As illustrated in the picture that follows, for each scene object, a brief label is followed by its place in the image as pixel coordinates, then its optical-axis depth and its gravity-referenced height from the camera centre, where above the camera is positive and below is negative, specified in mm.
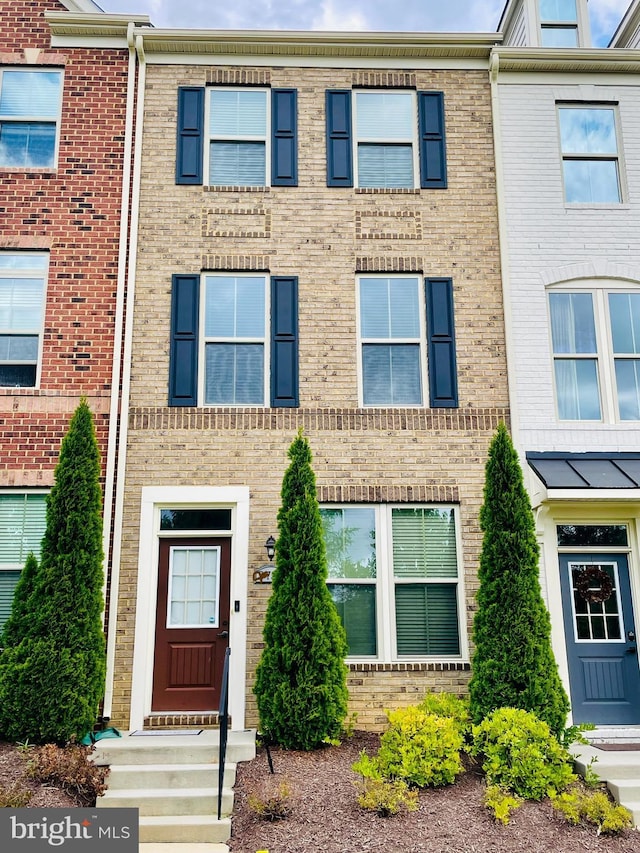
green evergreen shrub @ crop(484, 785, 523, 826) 6254 -1387
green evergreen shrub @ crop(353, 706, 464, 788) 6809 -1065
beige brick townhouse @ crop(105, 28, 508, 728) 8836 +3411
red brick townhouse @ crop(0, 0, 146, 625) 9086 +4859
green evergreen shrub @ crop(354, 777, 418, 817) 6363 -1344
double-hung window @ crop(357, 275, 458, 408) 9578 +3504
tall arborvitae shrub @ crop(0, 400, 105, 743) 7664 +85
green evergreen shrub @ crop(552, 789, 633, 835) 6273 -1462
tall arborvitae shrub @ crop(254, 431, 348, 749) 7699 -131
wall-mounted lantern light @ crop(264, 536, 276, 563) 8664 +919
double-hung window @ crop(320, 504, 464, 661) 8922 +586
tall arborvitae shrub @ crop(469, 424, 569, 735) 7793 +149
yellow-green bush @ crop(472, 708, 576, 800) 6727 -1085
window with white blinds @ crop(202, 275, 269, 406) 9523 +3508
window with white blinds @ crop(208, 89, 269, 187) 10180 +6351
